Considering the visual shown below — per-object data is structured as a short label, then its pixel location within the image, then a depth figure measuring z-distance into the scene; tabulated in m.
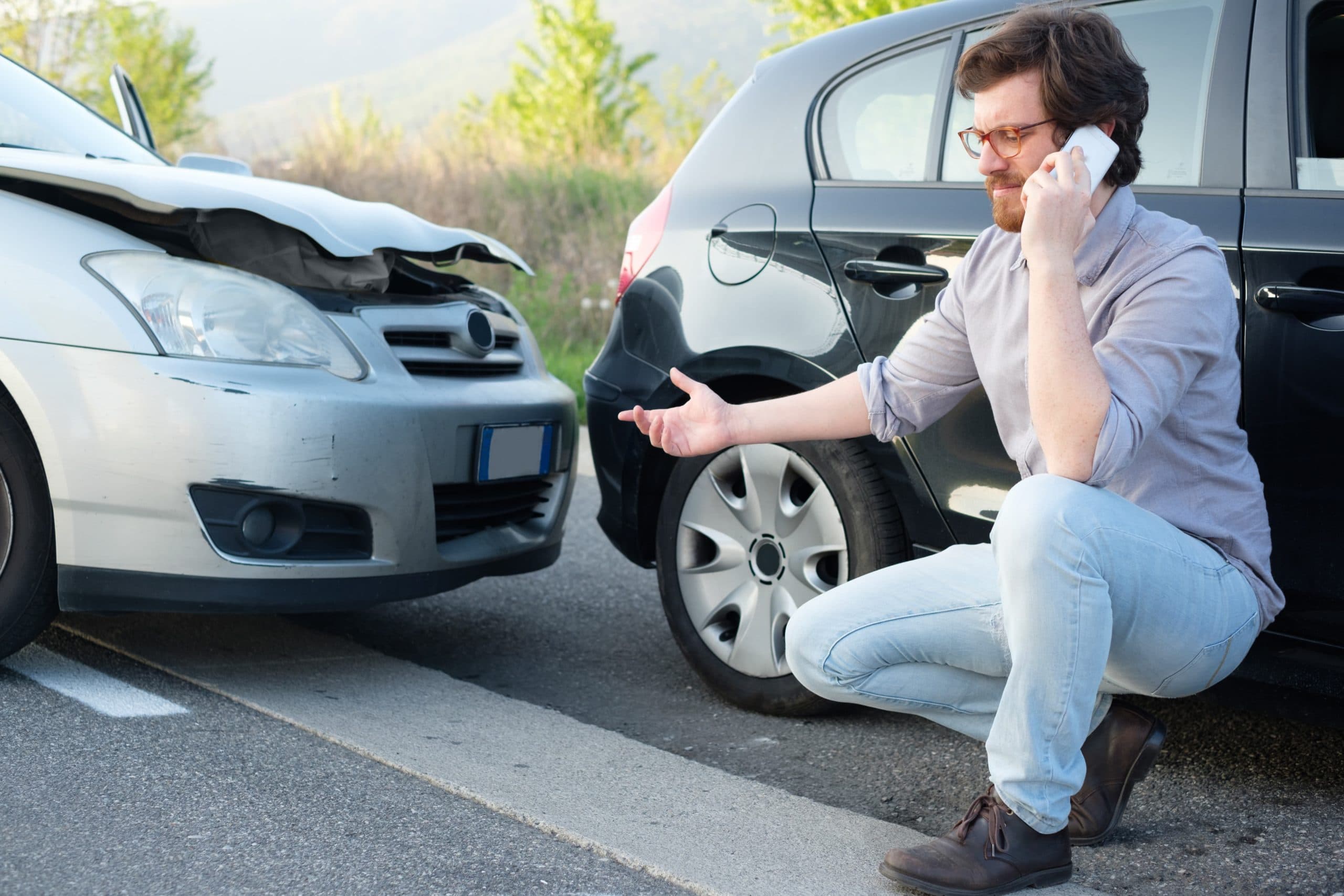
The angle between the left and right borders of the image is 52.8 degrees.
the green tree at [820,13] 17.56
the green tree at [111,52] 20.50
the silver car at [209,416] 2.82
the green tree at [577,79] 32.88
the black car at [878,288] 2.28
